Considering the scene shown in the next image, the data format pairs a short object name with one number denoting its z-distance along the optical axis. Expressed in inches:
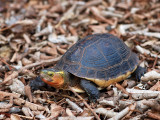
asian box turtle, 154.3
